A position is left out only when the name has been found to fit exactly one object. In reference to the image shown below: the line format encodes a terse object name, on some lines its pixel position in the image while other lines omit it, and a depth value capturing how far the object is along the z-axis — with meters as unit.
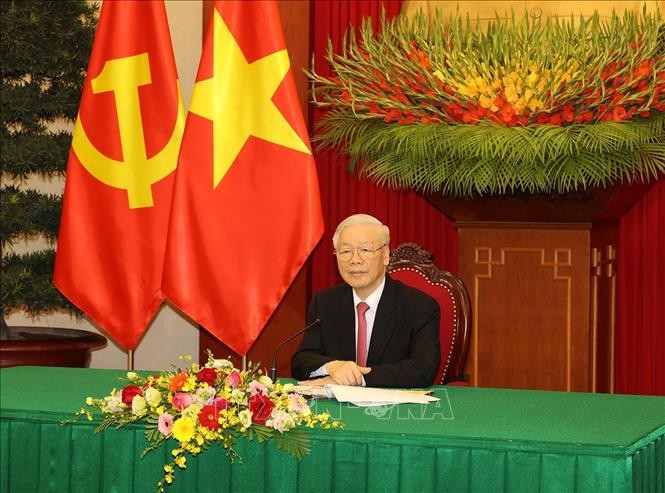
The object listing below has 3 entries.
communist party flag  5.02
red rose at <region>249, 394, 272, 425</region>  2.54
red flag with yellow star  4.92
